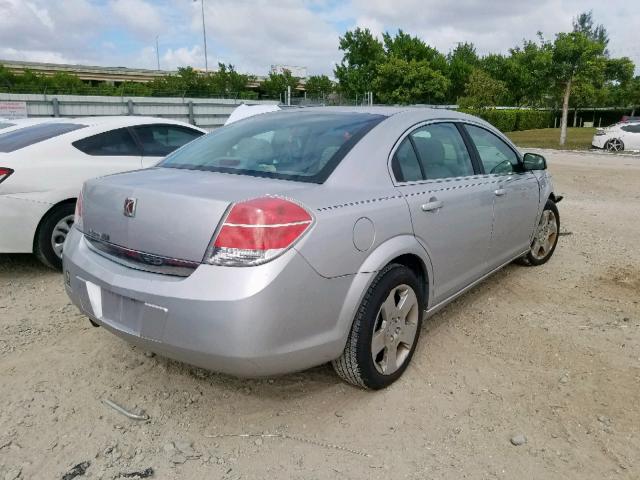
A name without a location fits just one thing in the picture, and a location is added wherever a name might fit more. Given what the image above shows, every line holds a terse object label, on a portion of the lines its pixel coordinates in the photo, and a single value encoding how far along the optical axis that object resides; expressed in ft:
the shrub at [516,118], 121.90
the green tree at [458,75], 186.29
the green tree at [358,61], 174.40
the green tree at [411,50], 183.42
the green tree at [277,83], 185.57
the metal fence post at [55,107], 57.38
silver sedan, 7.41
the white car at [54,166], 15.01
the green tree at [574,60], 69.21
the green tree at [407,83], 155.02
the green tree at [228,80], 164.35
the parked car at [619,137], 67.15
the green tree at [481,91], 117.29
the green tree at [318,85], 194.18
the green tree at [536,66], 71.84
